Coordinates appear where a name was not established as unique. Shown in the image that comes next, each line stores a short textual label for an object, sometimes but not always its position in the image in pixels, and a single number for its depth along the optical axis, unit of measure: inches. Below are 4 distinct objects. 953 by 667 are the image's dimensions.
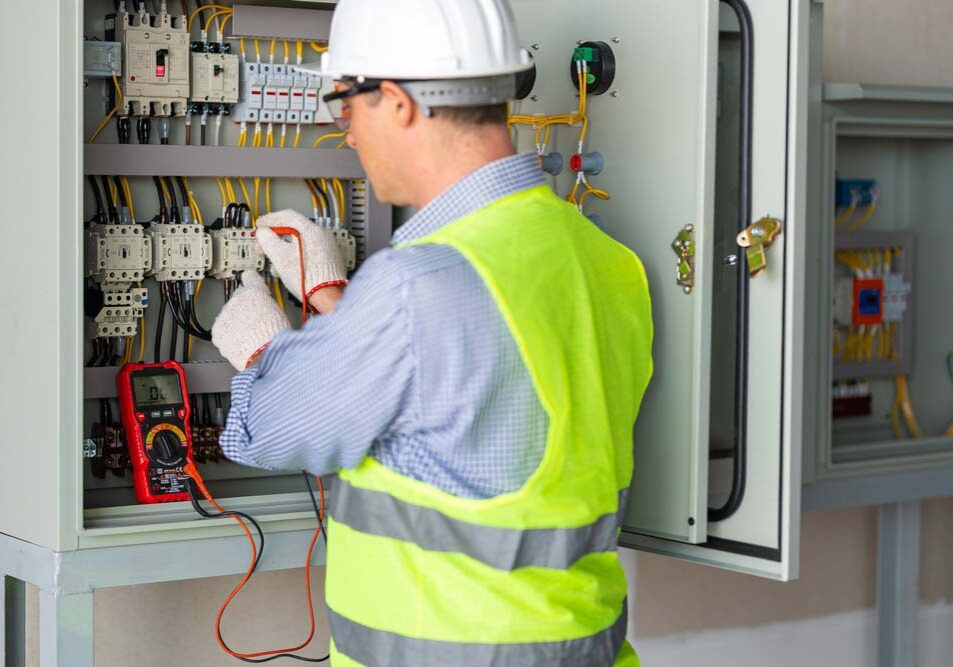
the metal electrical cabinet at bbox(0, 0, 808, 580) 65.1
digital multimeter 76.2
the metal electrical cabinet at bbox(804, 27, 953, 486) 110.9
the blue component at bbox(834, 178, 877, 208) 119.6
